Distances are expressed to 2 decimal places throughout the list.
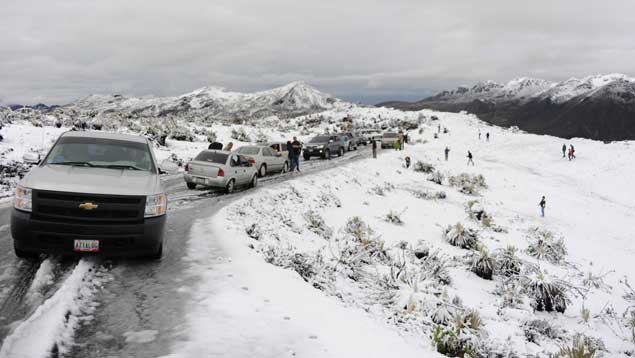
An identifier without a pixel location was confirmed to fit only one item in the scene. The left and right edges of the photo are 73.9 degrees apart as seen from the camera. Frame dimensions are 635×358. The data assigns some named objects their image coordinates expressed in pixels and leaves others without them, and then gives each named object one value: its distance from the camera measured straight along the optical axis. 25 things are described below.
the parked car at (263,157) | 20.28
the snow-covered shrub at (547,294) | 9.41
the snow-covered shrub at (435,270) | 9.60
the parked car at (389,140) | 45.19
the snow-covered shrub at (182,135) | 34.03
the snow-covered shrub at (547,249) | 14.62
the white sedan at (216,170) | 15.07
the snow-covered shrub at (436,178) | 28.43
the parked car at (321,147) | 31.78
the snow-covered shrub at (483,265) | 11.32
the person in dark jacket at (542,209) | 22.26
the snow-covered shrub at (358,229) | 11.54
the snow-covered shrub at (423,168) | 32.22
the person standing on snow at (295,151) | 22.50
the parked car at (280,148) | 25.39
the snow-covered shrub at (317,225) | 12.15
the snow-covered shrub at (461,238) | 14.48
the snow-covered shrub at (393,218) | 16.16
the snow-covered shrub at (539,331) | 7.43
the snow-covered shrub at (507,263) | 11.78
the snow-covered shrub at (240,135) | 40.91
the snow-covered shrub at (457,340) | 5.36
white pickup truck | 5.45
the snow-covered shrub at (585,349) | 5.39
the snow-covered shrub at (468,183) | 27.06
